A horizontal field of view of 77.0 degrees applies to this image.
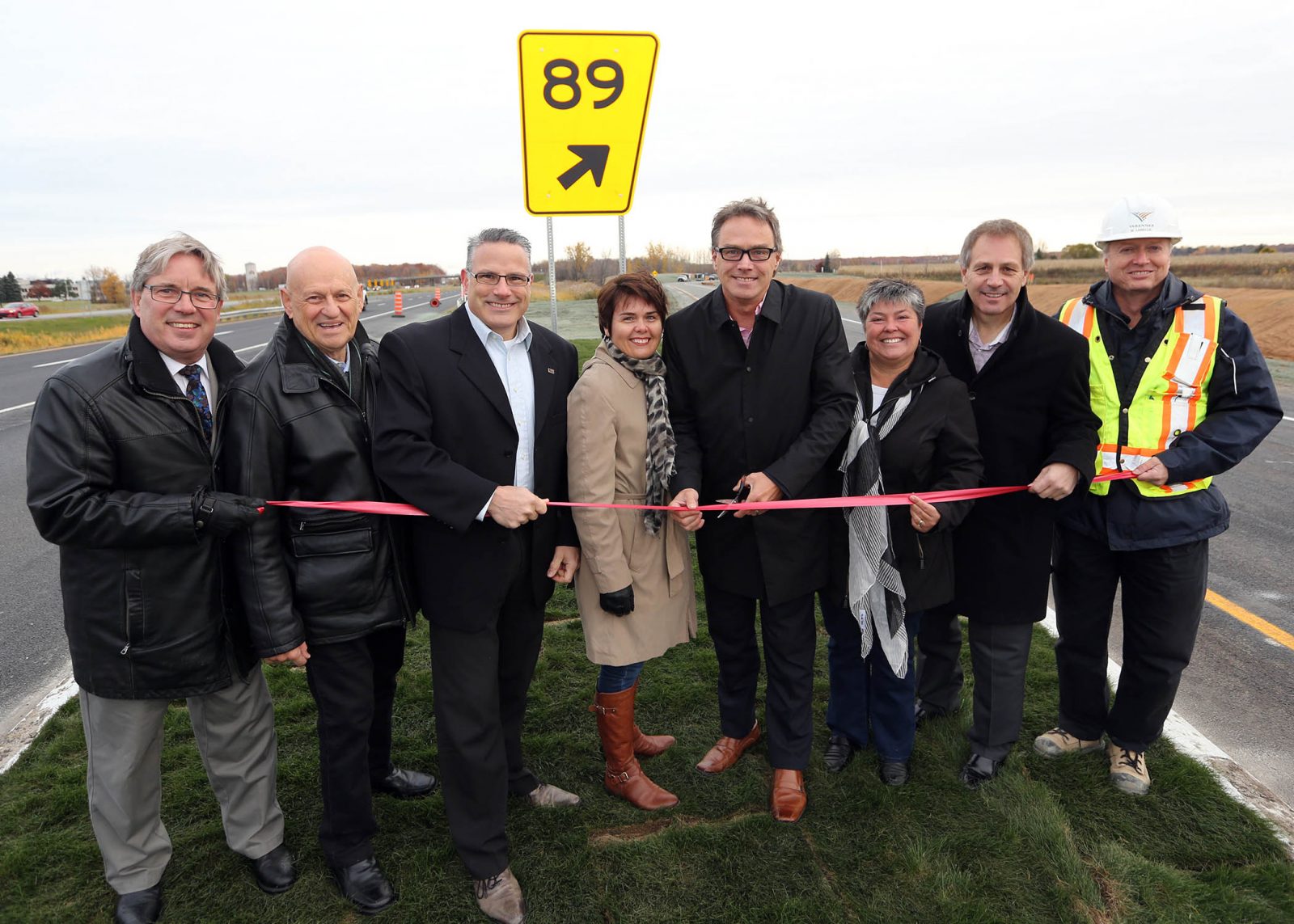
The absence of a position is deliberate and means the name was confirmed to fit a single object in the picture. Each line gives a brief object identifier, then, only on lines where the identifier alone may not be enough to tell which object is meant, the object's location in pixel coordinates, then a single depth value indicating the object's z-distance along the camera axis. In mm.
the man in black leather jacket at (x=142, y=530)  2492
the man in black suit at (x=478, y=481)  2799
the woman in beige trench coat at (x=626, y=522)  3100
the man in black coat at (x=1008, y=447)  3281
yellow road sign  4488
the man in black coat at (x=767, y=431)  3211
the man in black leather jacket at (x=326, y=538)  2695
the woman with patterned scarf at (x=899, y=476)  3281
